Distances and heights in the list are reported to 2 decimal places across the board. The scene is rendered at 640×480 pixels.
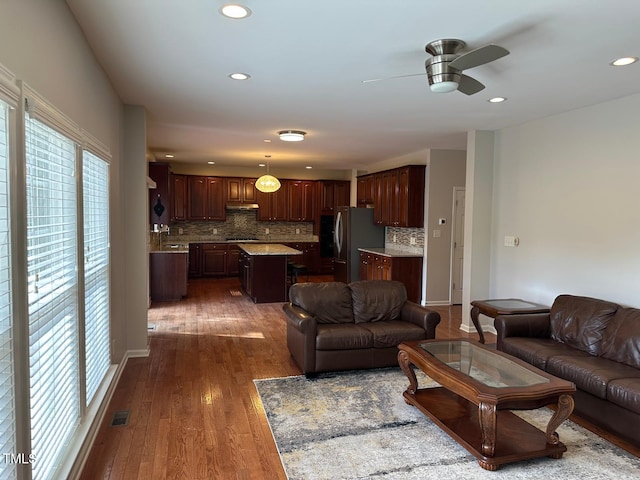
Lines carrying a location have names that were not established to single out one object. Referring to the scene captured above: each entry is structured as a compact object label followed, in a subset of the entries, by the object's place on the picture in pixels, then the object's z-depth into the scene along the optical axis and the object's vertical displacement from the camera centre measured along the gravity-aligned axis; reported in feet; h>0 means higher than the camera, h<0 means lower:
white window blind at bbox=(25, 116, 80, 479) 6.23 -1.31
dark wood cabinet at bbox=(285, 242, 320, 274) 35.14 -3.21
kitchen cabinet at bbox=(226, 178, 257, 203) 33.96 +1.95
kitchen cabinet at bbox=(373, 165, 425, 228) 24.50 +1.21
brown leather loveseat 13.21 -3.55
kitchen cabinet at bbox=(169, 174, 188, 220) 32.37 +1.17
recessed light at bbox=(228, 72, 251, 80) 11.30 +3.66
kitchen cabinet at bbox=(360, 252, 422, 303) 24.34 -3.08
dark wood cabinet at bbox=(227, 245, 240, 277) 33.47 -3.50
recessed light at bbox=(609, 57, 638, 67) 9.93 +3.71
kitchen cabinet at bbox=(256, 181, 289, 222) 34.86 +0.85
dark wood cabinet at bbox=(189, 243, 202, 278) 32.65 -3.46
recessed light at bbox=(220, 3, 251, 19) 7.55 +3.63
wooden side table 14.74 -3.11
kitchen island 24.07 -3.35
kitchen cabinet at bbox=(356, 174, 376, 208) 29.19 +1.79
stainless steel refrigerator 29.22 -1.32
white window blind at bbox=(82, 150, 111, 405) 9.69 -1.34
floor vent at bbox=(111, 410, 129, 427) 10.21 -4.93
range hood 34.09 +0.71
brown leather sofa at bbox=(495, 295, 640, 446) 9.68 -3.62
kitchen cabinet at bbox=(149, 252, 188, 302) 24.07 -3.43
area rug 8.44 -4.92
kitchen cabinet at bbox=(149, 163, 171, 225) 24.26 +1.04
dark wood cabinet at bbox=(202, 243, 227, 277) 32.89 -3.41
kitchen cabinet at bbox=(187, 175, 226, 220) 33.00 +1.27
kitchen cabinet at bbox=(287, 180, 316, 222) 35.42 +1.28
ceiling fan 8.71 +3.13
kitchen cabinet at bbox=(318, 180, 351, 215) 36.04 +1.76
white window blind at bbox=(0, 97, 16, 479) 5.13 -1.32
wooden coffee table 8.48 -3.65
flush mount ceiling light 19.22 +3.61
